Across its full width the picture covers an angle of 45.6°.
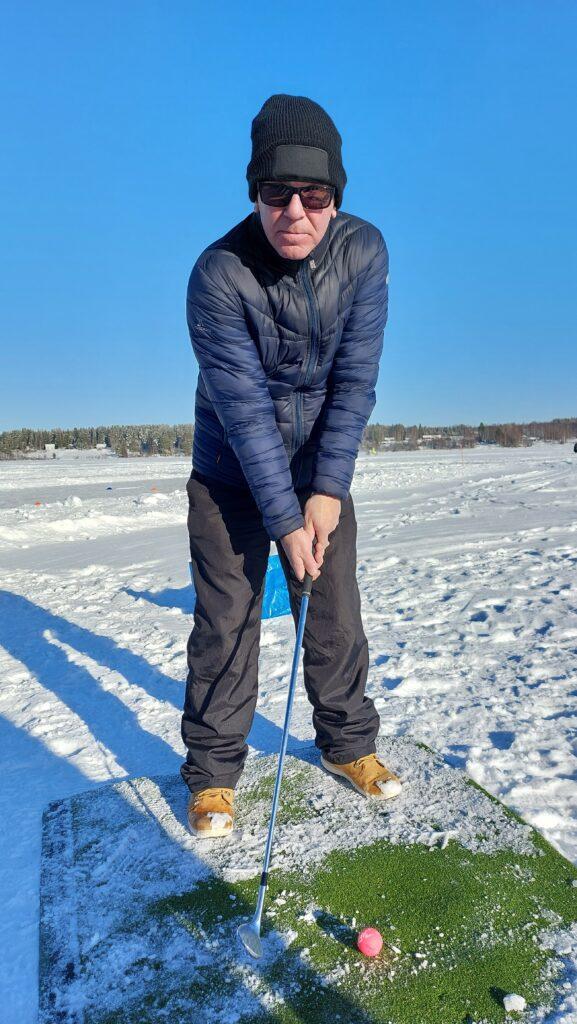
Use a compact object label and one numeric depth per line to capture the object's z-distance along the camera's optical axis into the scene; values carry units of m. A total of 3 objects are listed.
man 2.10
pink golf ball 1.77
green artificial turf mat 1.65
